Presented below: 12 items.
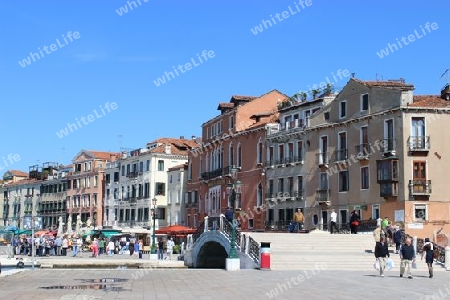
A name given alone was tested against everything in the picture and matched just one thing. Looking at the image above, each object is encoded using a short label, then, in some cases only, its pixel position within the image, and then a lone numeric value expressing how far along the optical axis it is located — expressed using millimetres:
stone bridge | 30188
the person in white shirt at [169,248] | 49844
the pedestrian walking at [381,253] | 24812
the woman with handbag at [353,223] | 39188
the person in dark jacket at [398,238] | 32250
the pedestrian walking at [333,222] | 41969
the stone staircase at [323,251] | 29562
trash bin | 28609
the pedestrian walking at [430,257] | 24750
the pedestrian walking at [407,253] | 24125
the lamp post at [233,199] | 29578
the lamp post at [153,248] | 46781
